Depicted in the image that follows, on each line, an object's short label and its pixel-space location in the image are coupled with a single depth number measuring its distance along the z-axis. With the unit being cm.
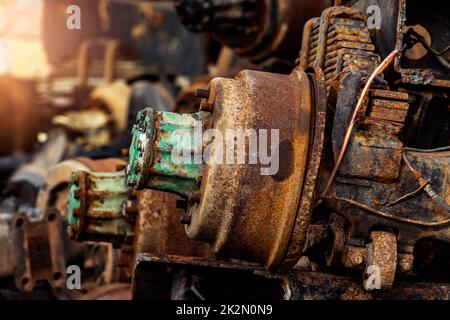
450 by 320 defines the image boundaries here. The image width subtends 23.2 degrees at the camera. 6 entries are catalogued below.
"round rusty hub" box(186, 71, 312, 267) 217
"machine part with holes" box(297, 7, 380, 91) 237
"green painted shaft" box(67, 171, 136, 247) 262
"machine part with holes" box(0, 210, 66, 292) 293
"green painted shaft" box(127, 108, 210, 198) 222
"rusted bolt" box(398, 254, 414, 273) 226
